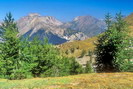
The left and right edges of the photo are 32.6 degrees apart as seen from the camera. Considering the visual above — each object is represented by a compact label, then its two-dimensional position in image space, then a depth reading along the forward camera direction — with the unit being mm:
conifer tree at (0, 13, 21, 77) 54875
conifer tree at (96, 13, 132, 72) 51912
